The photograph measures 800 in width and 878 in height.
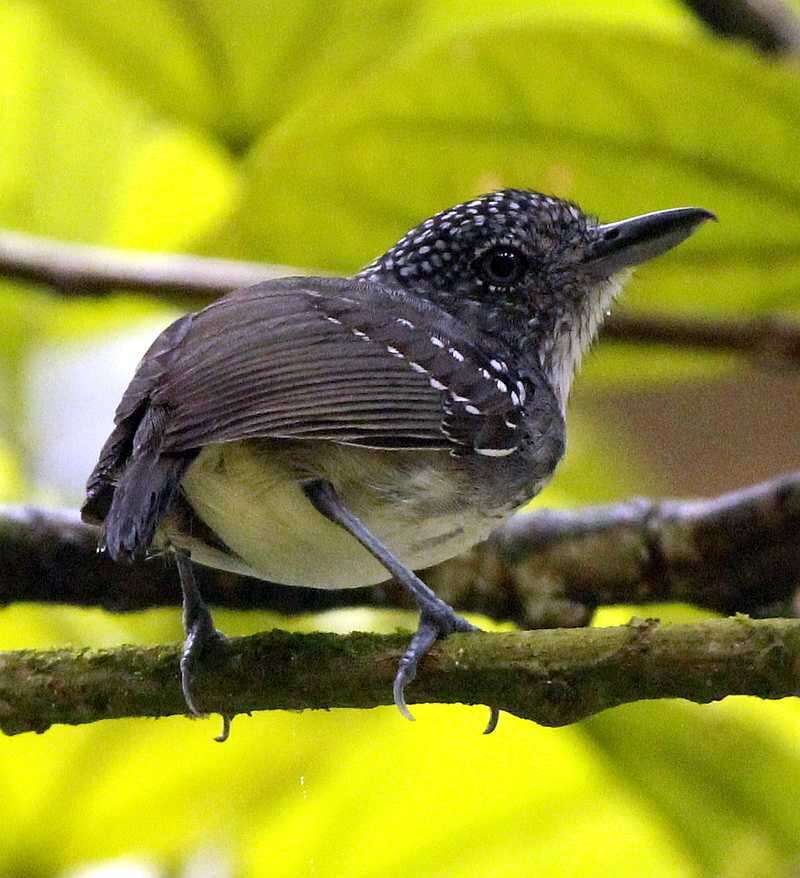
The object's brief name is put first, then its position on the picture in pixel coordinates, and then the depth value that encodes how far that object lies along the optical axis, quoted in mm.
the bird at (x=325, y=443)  4457
